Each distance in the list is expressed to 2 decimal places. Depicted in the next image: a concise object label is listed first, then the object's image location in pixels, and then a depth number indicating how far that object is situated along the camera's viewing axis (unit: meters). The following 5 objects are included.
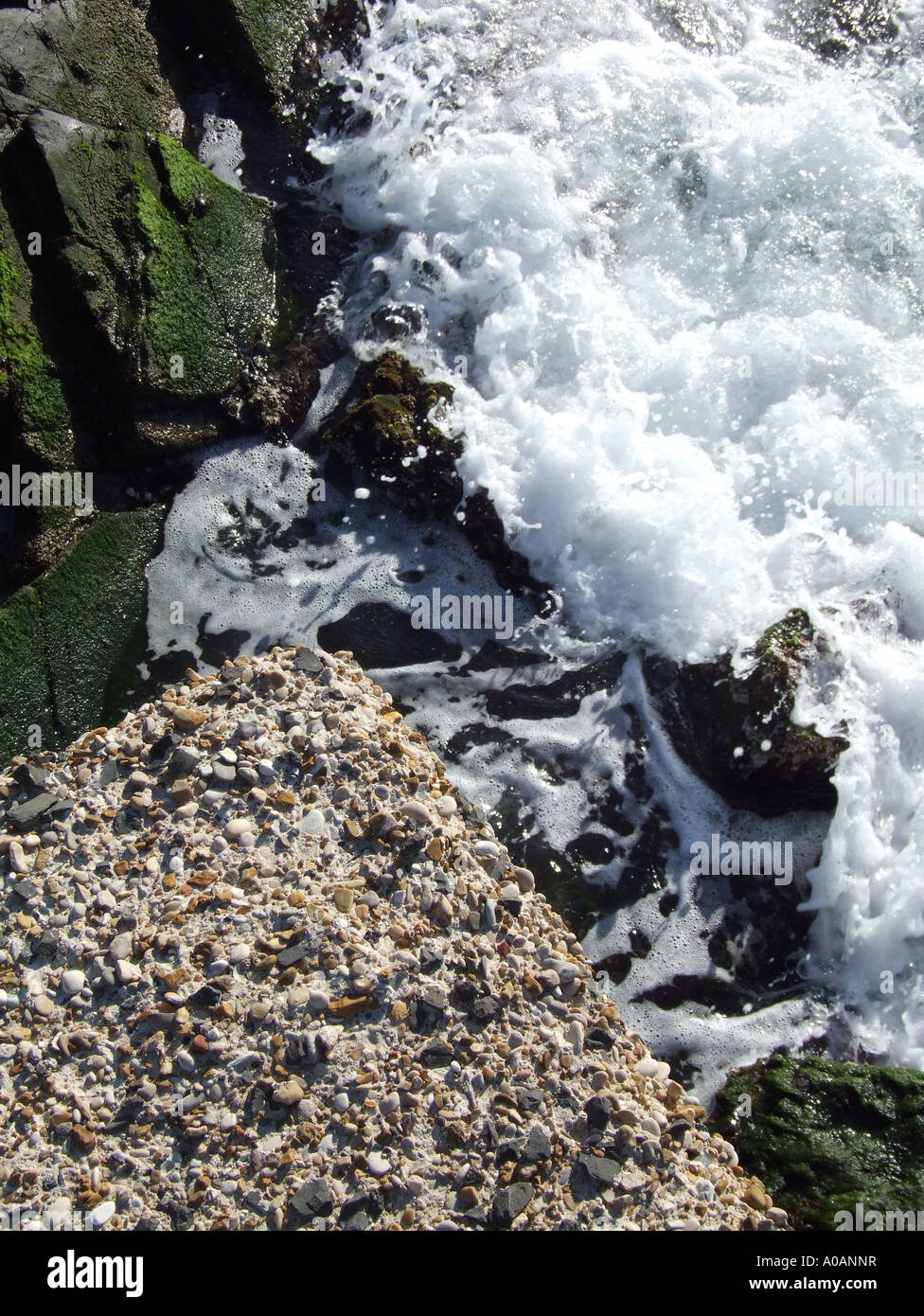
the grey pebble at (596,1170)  4.84
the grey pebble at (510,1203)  4.64
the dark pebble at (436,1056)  5.02
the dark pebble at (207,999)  5.03
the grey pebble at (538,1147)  4.85
